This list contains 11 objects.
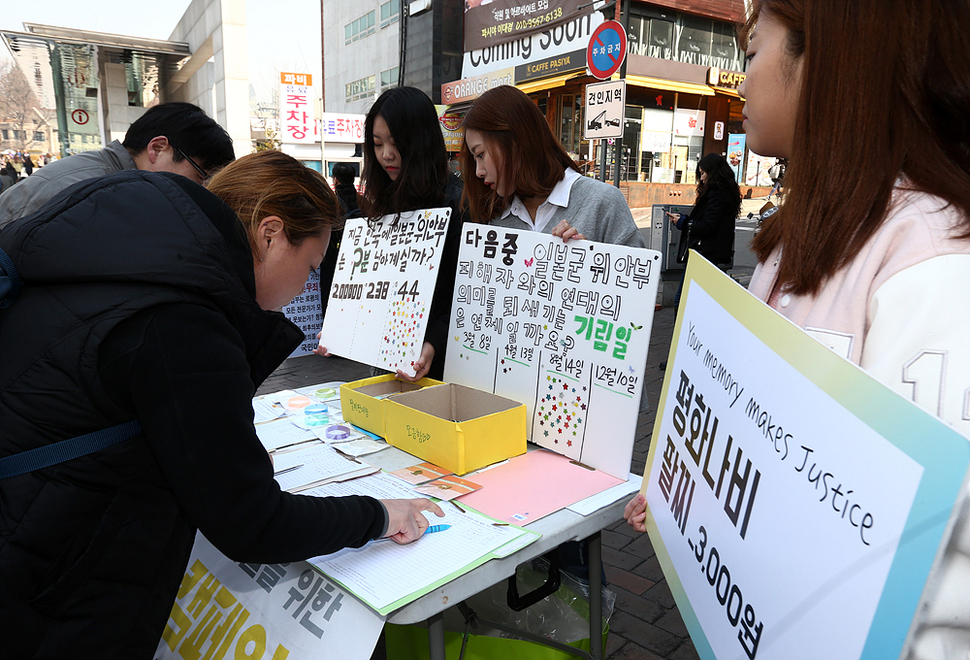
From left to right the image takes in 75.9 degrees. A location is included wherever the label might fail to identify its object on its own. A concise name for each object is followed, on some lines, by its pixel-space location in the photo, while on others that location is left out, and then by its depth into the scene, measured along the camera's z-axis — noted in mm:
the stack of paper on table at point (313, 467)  1596
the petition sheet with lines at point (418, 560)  1130
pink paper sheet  1448
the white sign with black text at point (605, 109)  7055
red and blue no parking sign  7220
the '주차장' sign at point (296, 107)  18938
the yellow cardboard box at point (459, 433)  1626
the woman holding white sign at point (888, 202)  648
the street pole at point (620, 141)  7430
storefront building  17312
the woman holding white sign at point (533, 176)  2121
